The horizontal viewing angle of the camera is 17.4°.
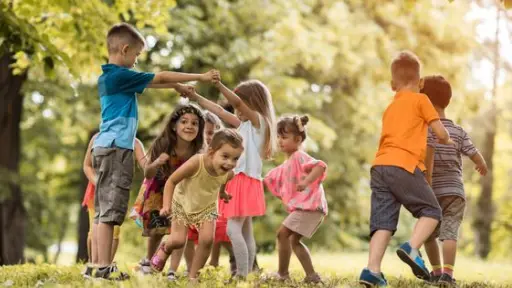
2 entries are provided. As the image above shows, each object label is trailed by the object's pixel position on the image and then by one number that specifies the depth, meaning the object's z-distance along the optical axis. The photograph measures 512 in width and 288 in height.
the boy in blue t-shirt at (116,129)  13.49
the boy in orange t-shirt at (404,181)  13.06
